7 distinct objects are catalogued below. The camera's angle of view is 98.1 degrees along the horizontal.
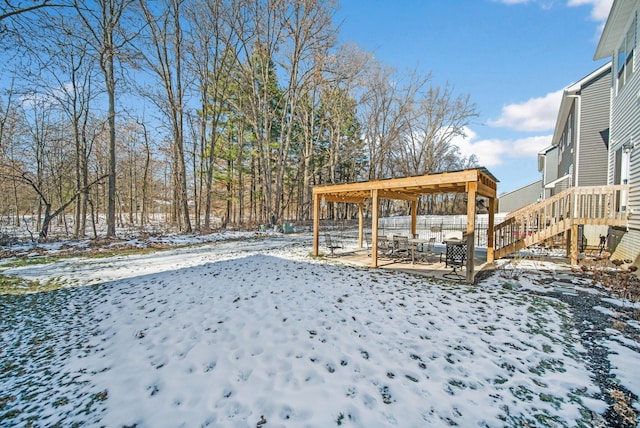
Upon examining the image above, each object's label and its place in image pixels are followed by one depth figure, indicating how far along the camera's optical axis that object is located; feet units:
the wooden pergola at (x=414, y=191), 20.74
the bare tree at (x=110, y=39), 42.14
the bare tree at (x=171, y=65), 52.29
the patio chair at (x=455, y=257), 23.17
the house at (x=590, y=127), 35.22
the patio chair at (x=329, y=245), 32.08
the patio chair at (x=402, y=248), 29.17
